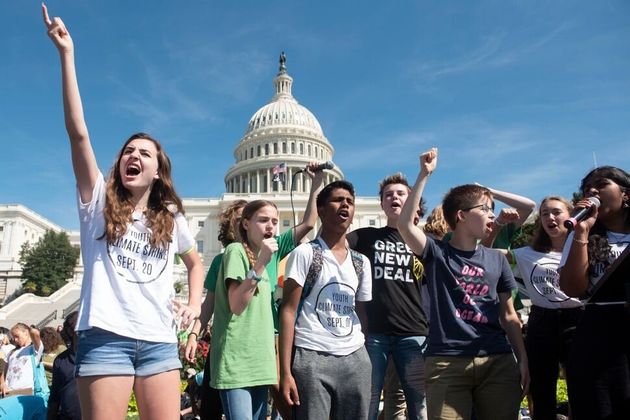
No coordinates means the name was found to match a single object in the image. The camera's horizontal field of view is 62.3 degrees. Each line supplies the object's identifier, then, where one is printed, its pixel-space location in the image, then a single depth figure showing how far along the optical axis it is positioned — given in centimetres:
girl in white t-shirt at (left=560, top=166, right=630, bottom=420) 273
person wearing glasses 330
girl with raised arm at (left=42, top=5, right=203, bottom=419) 246
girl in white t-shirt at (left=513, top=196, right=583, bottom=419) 393
